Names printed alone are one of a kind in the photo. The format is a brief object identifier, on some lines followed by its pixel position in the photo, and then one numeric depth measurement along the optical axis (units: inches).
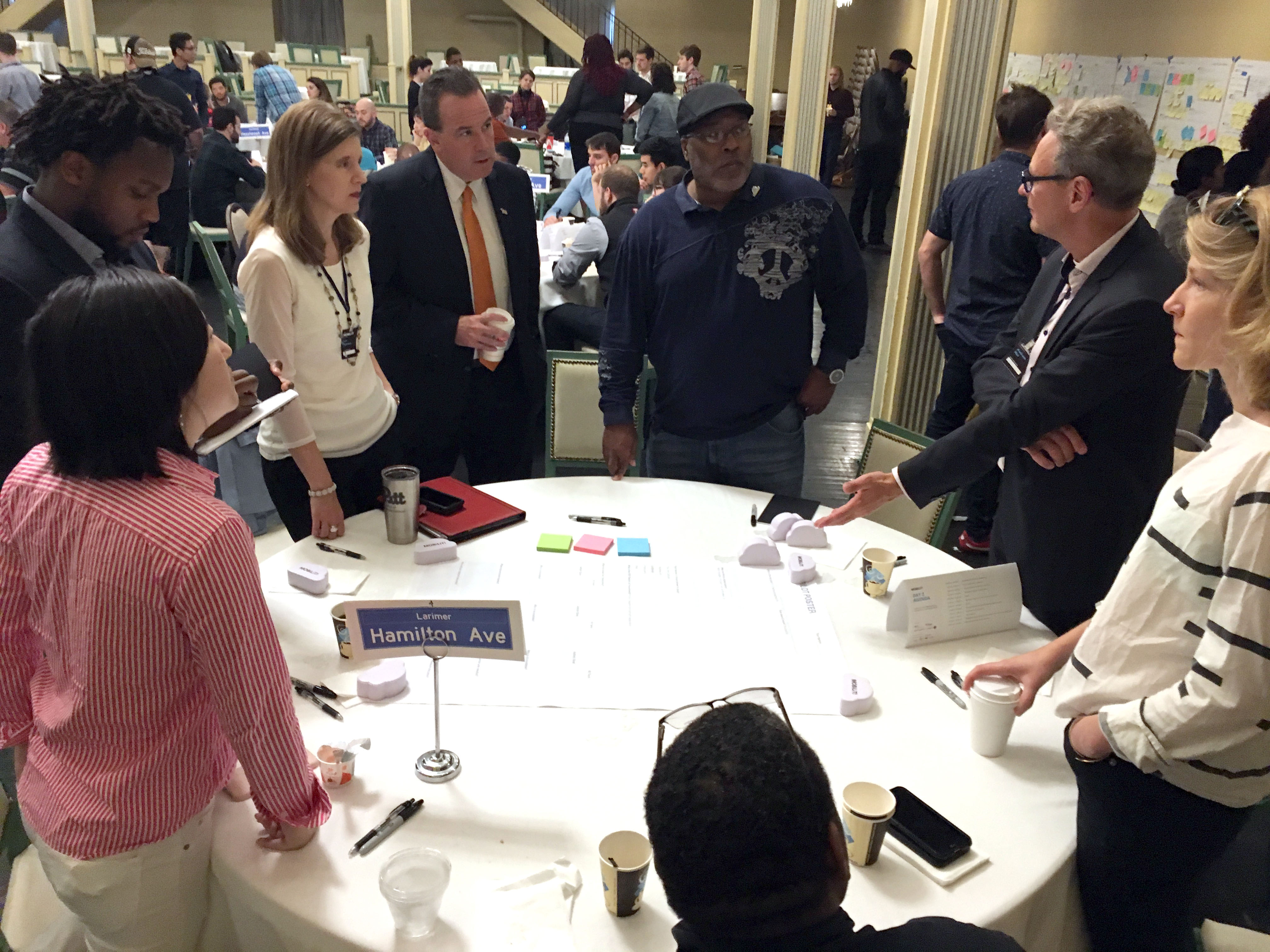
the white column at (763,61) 324.2
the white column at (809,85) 282.8
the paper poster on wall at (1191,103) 213.5
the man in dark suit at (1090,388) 69.0
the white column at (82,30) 526.3
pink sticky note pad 82.1
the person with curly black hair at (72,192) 65.2
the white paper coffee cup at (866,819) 48.3
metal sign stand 54.7
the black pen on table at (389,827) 49.6
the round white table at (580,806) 46.6
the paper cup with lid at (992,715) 56.9
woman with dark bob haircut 43.3
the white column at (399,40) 509.7
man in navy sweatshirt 96.4
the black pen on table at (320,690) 61.9
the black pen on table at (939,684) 63.5
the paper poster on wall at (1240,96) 197.8
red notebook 83.8
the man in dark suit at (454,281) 102.8
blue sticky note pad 82.2
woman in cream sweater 80.3
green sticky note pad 82.2
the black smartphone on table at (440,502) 86.5
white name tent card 68.5
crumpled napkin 44.4
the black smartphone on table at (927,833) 49.3
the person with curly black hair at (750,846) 29.9
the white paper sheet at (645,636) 63.5
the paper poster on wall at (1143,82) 236.7
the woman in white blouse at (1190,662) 43.8
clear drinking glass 43.5
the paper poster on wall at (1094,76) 259.9
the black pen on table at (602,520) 87.7
